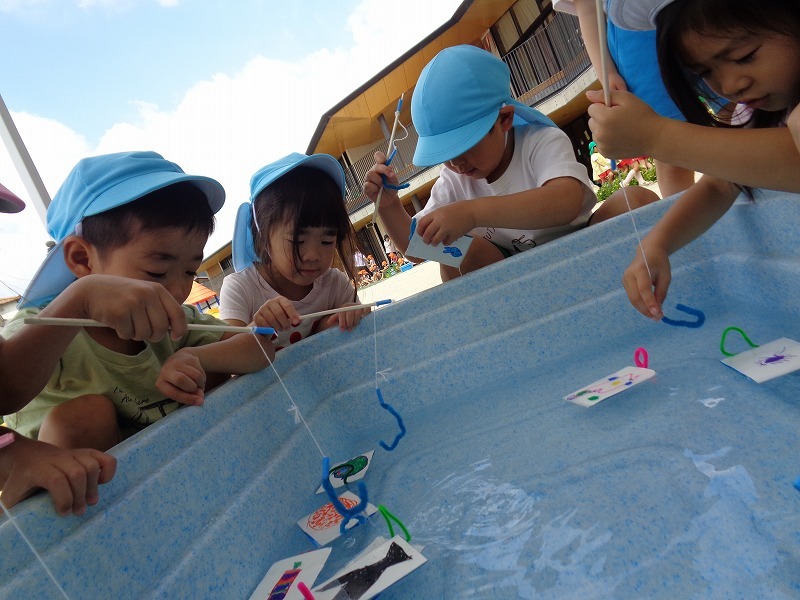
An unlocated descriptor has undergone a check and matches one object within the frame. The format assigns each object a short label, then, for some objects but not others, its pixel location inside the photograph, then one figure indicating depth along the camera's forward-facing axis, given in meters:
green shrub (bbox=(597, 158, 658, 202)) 5.80
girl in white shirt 1.45
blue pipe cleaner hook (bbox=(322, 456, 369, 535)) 0.77
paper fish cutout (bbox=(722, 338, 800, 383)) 0.72
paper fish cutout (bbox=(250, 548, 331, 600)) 0.68
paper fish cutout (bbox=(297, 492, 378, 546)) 0.80
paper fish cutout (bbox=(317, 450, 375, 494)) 0.97
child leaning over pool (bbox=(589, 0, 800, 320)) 0.68
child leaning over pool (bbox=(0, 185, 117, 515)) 0.57
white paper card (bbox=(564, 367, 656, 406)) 0.86
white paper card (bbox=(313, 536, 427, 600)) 0.60
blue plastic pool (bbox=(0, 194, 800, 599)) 0.55
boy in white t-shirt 1.27
